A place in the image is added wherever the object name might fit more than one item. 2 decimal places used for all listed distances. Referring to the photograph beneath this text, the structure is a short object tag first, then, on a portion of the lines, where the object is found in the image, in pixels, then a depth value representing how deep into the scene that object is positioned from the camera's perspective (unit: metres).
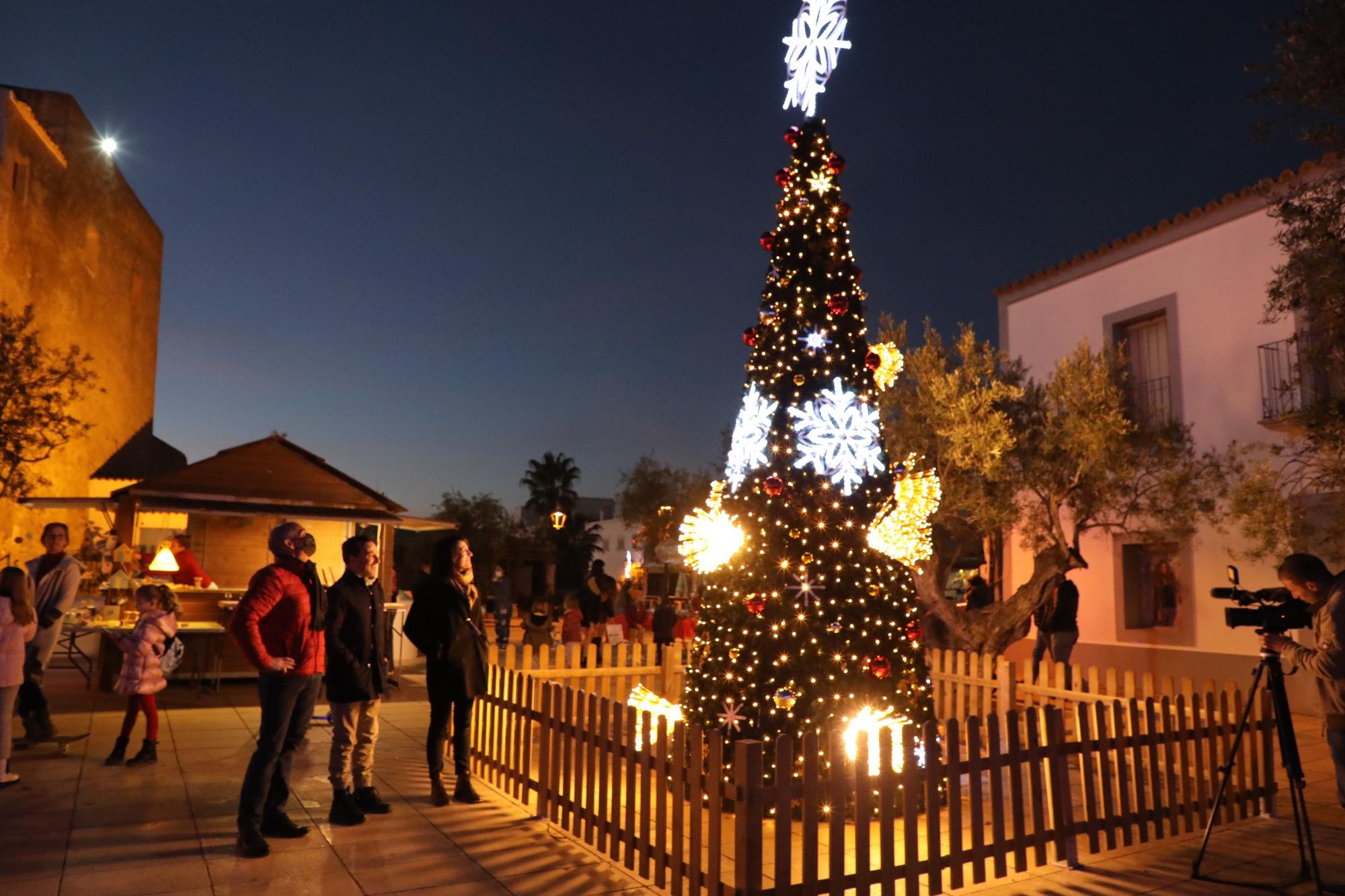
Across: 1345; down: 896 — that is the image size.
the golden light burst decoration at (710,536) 6.64
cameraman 4.99
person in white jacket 7.45
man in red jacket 5.05
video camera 4.93
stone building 17.20
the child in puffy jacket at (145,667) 7.21
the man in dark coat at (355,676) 5.63
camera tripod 4.83
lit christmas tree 6.12
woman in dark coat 6.25
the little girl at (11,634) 6.22
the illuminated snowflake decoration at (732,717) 6.14
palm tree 58.31
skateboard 7.67
